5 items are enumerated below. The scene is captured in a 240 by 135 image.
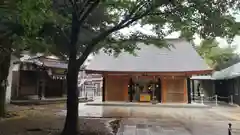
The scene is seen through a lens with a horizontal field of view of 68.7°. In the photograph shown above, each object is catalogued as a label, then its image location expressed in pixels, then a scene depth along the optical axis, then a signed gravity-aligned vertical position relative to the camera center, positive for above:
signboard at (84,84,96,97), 20.44 -0.90
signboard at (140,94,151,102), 15.13 -1.35
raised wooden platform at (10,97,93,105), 11.98 -1.44
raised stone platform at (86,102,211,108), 13.14 -1.78
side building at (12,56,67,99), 13.30 +0.25
